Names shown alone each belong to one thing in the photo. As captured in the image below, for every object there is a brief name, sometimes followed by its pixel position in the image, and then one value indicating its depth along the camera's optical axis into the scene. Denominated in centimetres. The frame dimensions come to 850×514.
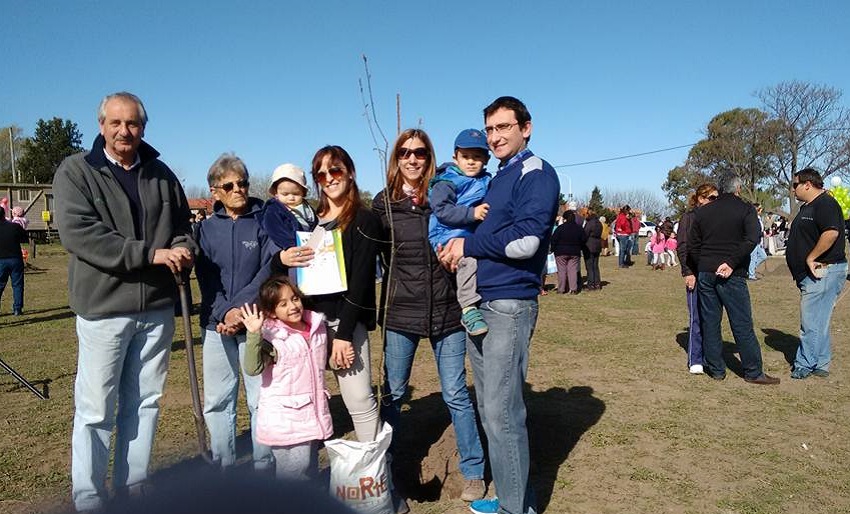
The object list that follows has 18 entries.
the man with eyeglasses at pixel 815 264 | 605
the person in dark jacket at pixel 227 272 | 356
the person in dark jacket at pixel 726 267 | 596
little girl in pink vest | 325
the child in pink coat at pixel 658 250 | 1975
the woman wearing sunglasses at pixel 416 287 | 347
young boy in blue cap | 320
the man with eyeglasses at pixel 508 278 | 295
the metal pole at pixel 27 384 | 548
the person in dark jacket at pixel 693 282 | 648
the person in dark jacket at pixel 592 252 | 1400
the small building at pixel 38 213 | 3522
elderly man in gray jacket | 305
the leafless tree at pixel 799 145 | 3881
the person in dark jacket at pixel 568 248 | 1306
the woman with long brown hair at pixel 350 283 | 328
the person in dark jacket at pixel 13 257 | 1065
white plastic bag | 313
